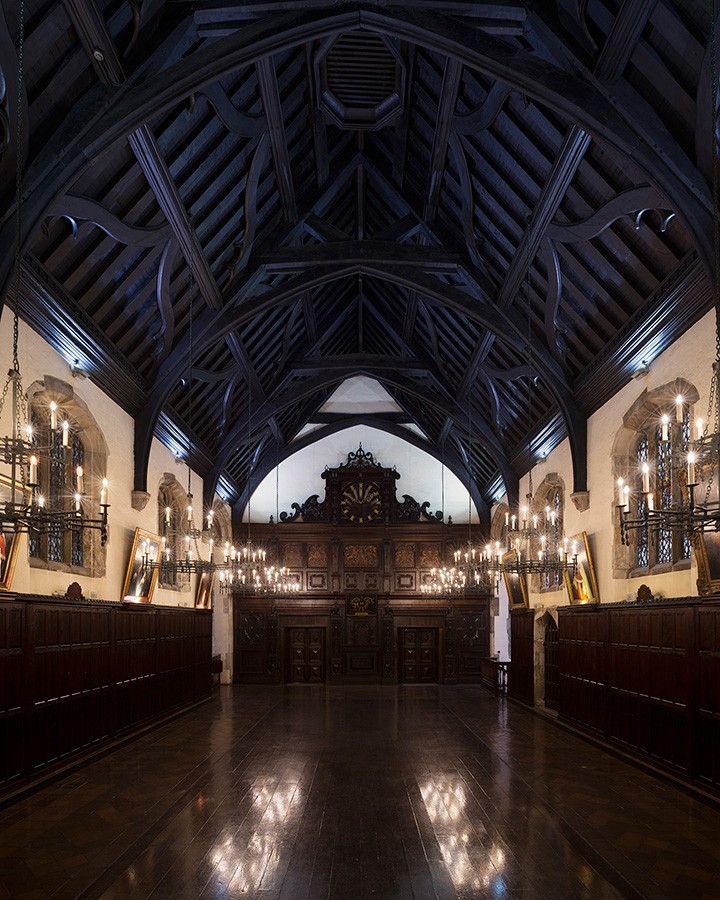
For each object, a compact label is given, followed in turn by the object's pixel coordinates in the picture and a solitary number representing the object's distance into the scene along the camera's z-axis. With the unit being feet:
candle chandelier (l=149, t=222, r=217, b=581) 34.42
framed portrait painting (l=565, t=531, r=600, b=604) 39.32
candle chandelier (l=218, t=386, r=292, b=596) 42.50
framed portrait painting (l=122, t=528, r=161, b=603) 40.83
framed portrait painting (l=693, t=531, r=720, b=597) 24.57
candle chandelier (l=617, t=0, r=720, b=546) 14.35
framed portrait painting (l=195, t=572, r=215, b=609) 56.76
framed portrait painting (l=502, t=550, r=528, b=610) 53.93
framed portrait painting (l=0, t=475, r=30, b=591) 25.50
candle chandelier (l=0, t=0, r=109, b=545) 14.53
